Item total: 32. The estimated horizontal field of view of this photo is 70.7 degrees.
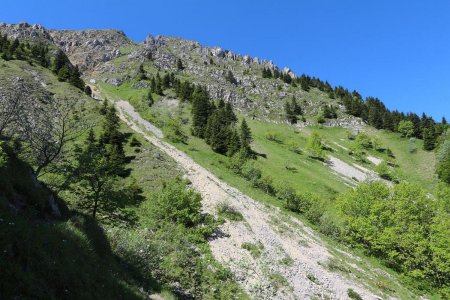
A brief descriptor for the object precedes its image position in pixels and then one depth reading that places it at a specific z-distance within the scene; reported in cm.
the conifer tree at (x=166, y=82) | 13710
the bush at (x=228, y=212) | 3838
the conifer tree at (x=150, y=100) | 11822
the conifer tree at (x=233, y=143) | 8056
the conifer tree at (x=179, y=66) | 18362
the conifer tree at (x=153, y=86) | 13156
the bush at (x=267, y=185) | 6244
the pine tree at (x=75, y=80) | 9749
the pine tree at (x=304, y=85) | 18448
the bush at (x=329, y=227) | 4619
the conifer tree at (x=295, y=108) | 15104
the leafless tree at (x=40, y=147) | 2877
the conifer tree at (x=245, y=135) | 8872
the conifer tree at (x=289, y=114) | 14204
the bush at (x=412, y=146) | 11969
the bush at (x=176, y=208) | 3419
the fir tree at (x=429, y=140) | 11775
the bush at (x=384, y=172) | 9532
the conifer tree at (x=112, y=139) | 5481
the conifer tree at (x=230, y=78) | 17950
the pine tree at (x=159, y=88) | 12950
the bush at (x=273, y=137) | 11188
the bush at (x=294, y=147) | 10431
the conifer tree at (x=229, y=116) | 10634
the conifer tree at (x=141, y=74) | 15175
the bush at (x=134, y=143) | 6395
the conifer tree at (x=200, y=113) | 9355
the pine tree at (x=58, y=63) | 10378
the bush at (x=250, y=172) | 6469
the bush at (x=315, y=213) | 5034
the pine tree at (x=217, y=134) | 8336
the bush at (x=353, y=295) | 2672
